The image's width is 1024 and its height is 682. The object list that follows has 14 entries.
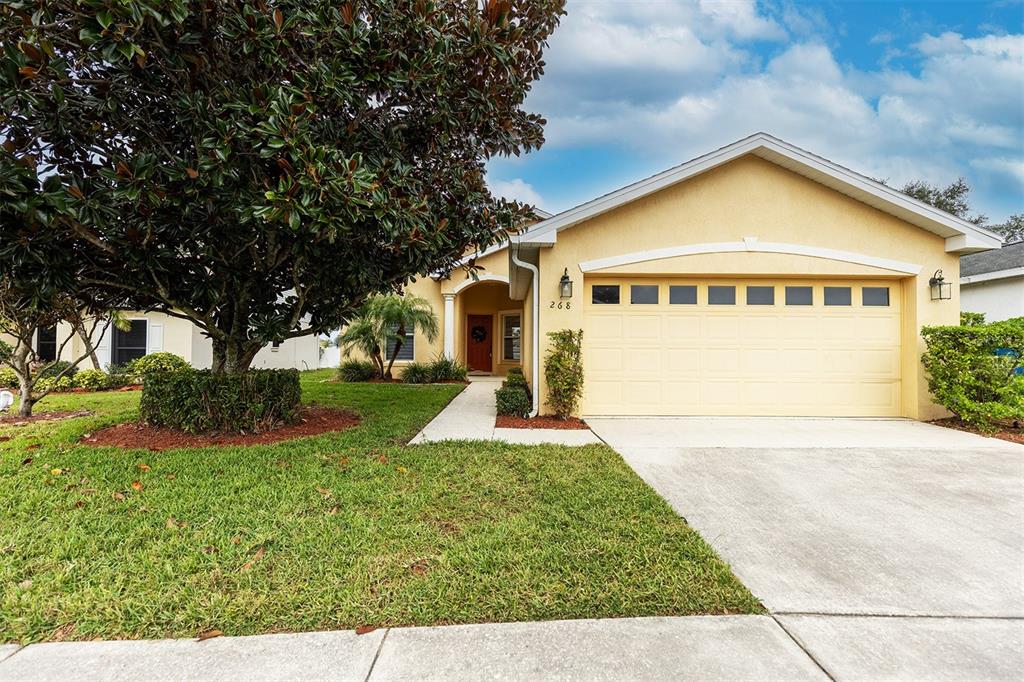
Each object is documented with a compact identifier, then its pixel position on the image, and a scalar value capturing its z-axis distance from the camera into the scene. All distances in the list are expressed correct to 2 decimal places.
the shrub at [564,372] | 7.41
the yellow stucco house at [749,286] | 7.75
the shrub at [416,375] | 13.95
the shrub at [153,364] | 12.76
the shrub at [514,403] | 7.70
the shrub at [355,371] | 14.25
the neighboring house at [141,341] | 14.40
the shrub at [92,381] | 12.07
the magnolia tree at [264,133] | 4.07
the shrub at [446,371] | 14.31
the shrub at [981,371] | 6.74
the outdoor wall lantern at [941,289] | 7.77
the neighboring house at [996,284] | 12.23
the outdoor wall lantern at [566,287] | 7.68
